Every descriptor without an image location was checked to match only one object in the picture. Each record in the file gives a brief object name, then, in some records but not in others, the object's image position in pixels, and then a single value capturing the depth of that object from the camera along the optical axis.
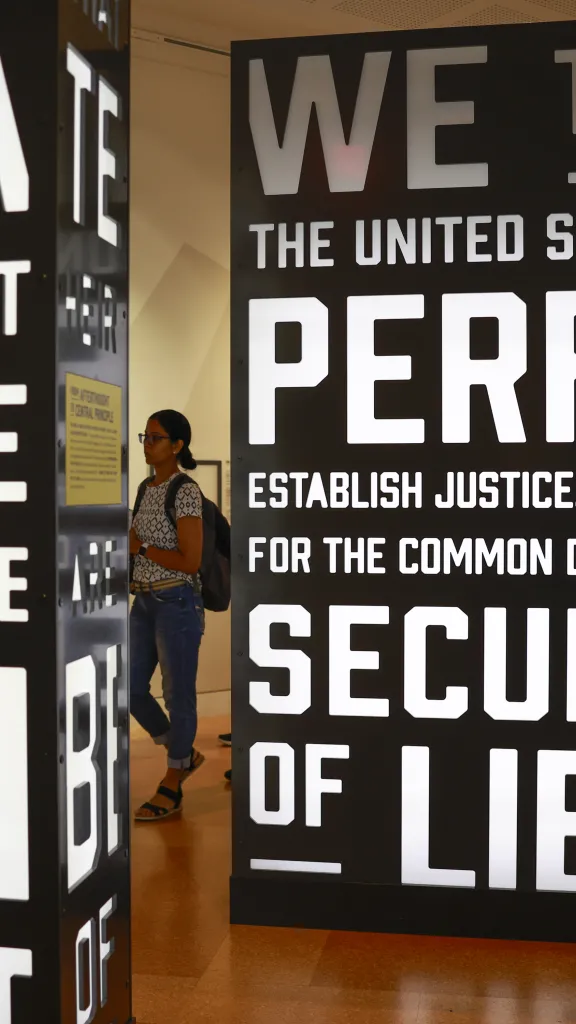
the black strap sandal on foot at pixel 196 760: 4.81
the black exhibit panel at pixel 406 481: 3.34
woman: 4.46
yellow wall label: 2.11
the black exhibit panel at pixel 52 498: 2.03
